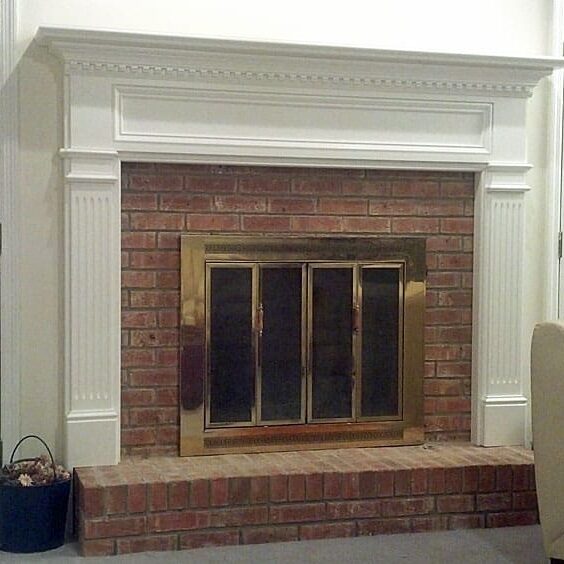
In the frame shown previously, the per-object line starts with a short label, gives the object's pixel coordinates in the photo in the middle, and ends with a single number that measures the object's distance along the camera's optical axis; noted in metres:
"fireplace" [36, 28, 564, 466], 3.47
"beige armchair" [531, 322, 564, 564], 2.97
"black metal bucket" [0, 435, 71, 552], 3.26
